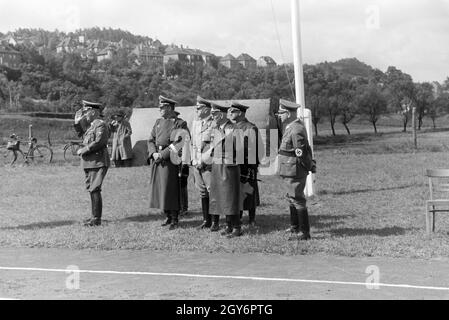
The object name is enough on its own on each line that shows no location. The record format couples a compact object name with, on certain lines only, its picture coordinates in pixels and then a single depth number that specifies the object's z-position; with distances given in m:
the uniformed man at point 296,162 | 9.17
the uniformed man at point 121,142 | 22.48
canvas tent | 21.81
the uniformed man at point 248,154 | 9.79
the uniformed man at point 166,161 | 10.50
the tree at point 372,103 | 74.19
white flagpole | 13.45
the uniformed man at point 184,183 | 10.98
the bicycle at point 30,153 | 24.62
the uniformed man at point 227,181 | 9.59
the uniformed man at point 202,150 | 10.43
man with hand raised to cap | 10.92
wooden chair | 9.24
